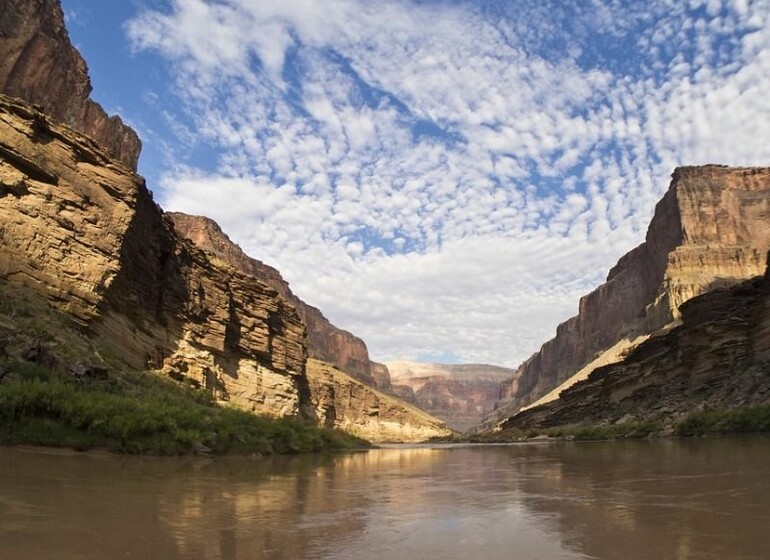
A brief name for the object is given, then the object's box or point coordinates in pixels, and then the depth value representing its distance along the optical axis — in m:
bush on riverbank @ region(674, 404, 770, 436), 25.56
